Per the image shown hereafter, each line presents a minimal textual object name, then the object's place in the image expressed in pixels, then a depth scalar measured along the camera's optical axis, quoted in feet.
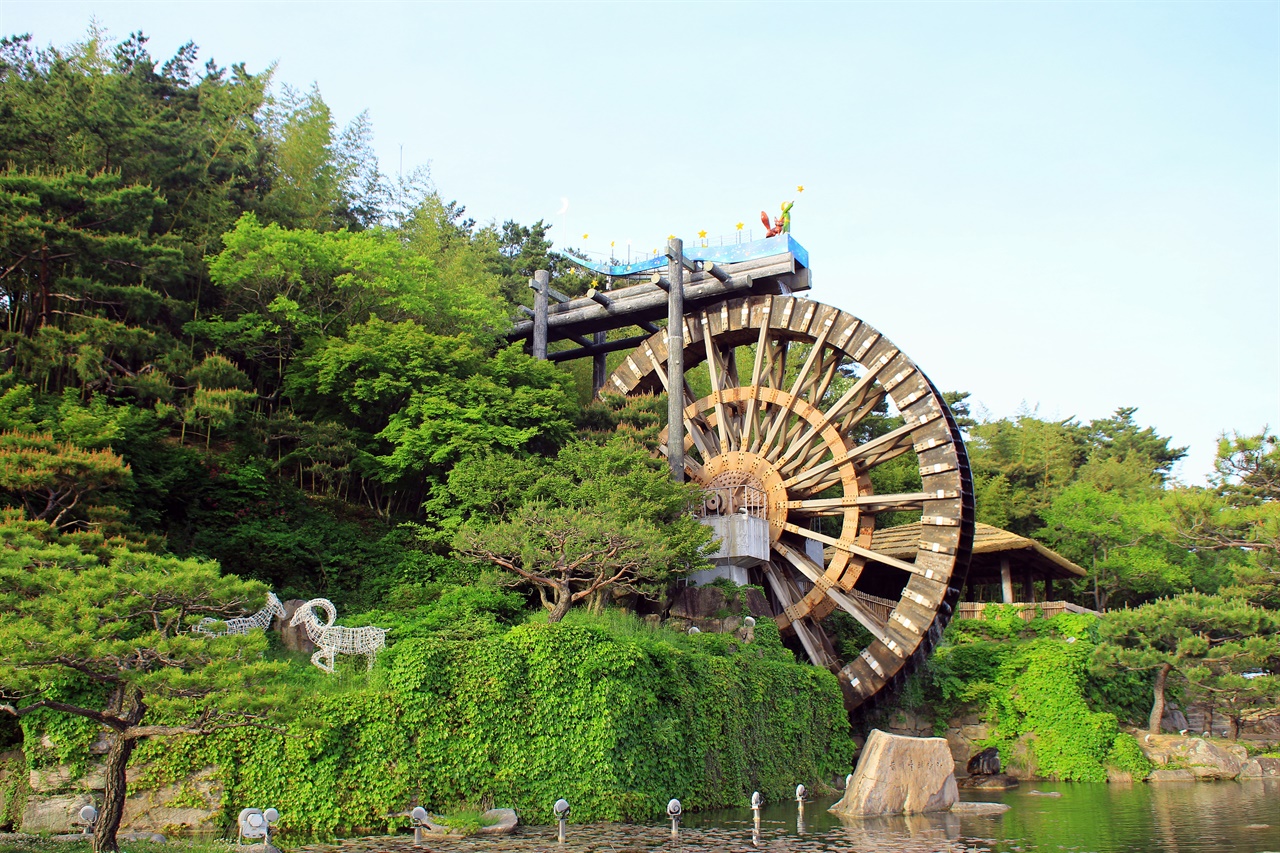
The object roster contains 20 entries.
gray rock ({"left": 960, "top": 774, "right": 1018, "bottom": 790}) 56.80
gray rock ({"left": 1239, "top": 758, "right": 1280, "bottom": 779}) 58.08
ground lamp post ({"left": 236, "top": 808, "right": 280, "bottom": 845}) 27.07
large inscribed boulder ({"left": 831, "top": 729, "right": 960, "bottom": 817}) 40.34
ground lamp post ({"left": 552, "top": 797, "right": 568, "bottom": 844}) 30.68
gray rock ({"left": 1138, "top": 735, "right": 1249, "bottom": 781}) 57.88
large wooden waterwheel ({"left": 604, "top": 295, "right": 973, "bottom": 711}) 58.80
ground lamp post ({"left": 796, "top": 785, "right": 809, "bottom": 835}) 37.38
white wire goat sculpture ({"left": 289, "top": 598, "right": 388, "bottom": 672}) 39.29
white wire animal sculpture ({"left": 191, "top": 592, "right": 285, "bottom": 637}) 39.14
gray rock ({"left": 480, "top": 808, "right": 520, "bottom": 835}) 33.40
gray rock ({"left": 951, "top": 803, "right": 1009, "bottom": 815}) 42.24
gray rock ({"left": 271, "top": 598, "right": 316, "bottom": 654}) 42.80
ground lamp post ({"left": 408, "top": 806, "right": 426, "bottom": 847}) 30.91
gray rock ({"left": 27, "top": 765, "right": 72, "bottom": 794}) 32.30
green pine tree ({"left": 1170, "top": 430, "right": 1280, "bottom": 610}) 62.49
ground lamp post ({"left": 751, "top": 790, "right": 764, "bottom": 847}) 32.69
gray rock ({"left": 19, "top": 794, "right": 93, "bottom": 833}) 31.63
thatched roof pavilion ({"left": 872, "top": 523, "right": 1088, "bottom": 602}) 69.05
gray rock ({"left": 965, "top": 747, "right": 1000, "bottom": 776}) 61.62
